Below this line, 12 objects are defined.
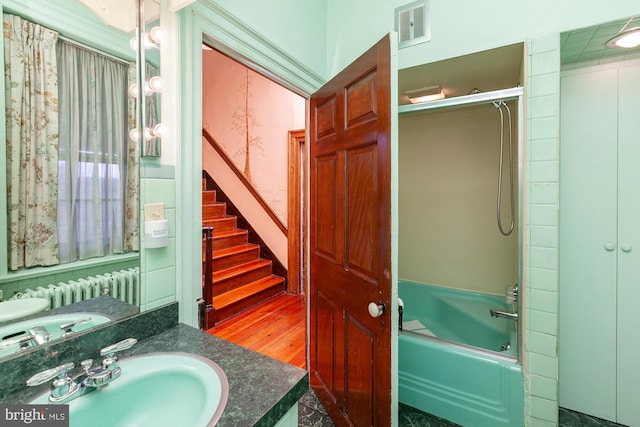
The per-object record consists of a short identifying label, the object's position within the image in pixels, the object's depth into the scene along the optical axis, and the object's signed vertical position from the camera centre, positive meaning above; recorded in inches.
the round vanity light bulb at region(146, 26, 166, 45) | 38.4 +23.6
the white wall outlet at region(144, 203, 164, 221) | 38.4 -0.4
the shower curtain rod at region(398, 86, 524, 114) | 56.3 +23.3
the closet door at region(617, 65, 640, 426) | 59.3 -7.5
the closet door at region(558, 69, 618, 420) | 61.4 -7.0
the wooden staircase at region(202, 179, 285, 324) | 121.6 -29.1
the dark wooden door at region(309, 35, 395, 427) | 45.3 -5.6
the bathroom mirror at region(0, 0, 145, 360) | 31.0 +8.4
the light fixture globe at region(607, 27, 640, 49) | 52.2 +32.5
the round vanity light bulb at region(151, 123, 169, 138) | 38.7 +10.8
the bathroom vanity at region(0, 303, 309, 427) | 25.8 -17.0
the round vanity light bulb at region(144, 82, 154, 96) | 38.4 +16.2
